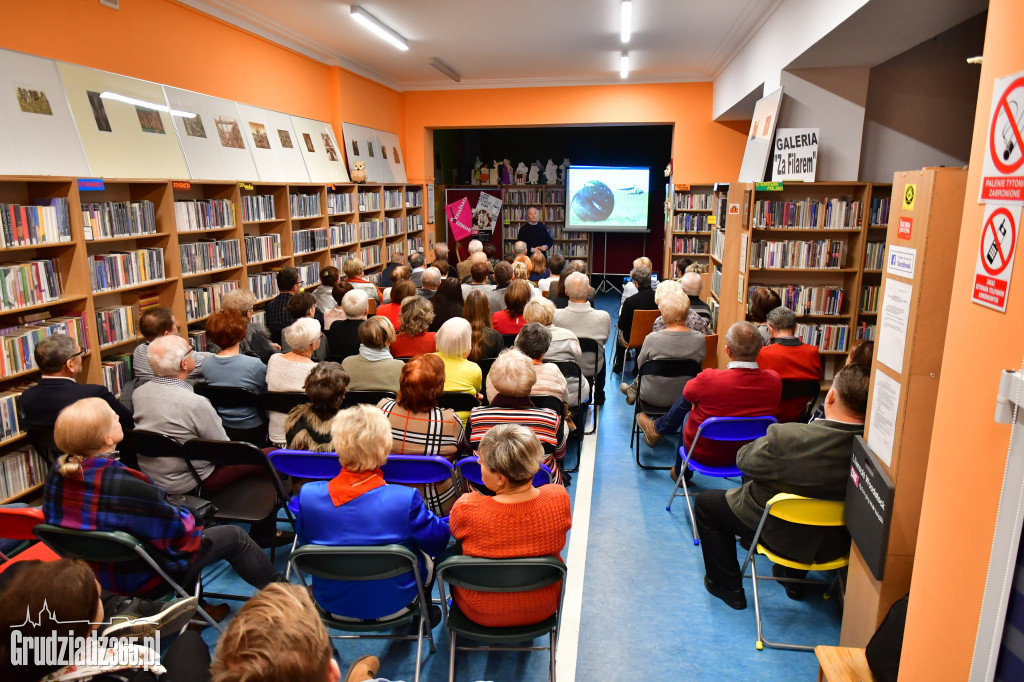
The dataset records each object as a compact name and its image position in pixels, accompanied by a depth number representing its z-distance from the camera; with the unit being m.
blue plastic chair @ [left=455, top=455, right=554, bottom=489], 3.06
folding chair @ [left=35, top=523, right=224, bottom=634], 2.34
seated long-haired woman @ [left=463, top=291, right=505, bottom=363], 4.70
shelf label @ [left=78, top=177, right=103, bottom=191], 4.37
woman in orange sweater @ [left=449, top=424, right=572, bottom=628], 2.29
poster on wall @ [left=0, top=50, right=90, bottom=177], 4.29
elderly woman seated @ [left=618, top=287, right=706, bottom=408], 4.71
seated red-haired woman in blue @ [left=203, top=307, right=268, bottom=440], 3.96
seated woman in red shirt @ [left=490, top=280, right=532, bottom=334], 5.39
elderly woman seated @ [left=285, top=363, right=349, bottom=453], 3.15
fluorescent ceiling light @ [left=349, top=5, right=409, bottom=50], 6.75
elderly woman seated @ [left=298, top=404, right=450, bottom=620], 2.38
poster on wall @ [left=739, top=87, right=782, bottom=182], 6.38
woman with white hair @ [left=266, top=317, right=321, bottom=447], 3.84
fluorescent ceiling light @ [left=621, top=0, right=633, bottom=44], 6.44
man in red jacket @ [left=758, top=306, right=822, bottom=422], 4.46
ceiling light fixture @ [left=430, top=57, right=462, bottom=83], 9.52
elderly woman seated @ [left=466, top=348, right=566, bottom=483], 3.24
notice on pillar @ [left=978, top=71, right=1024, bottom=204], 1.50
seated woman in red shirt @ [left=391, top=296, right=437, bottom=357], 4.71
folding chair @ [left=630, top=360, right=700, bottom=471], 4.61
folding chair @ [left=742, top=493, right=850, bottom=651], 2.77
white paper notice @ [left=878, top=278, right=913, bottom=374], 2.26
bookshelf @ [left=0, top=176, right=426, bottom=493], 4.09
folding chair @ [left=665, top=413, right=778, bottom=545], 3.55
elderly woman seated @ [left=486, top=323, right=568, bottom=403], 3.85
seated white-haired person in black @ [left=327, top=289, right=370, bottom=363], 5.18
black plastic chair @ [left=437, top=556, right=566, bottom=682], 2.21
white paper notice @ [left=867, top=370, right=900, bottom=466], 2.30
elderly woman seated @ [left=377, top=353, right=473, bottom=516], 3.16
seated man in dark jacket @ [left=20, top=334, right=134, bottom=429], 3.38
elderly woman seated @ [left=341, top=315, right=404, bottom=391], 3.96
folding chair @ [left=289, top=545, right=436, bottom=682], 2.24
